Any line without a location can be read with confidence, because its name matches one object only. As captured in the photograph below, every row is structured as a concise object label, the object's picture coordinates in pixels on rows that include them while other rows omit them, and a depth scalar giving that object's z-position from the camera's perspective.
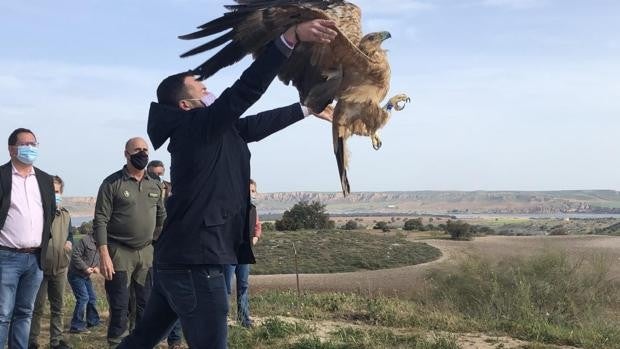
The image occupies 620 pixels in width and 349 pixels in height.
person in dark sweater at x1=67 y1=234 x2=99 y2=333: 7.94
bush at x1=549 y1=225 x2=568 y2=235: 42.01
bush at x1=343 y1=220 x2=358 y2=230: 38.63
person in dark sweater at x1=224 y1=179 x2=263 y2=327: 7.50
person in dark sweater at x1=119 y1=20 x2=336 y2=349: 2.96
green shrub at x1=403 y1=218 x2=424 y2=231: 40.96
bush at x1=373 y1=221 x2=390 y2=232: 37.43
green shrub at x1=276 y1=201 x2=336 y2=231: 33.19
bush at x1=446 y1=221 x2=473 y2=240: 31.94
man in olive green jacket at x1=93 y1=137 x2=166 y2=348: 6.02
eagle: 3.41
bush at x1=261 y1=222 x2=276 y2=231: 32.74
